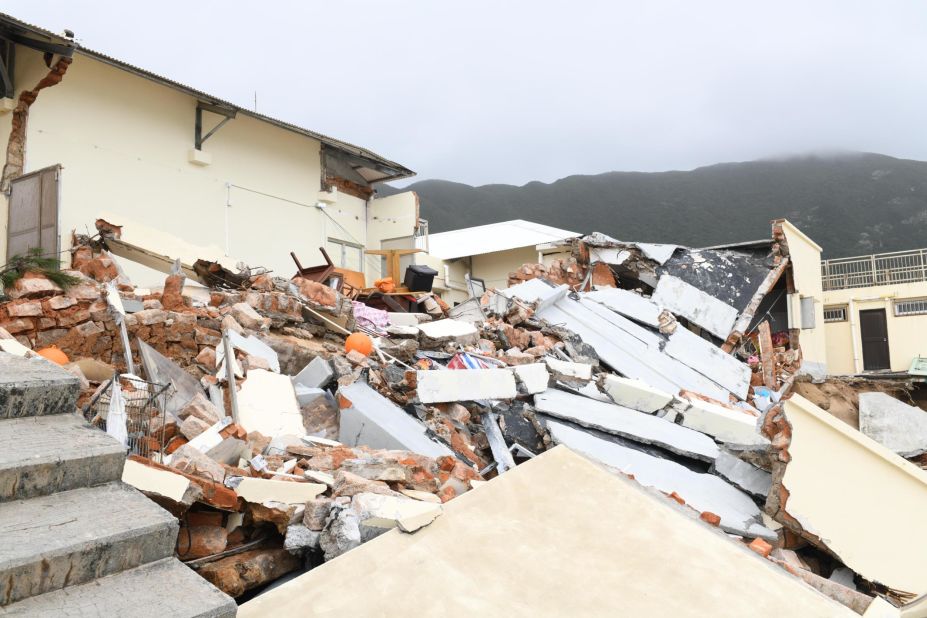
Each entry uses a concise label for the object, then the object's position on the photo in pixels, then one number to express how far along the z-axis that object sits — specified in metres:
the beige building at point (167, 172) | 9.64
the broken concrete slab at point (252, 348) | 6.11
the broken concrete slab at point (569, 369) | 7.64
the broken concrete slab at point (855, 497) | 3.93
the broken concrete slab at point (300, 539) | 2.54
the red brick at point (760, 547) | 3.40
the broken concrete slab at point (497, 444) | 5.44
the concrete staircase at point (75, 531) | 1.59
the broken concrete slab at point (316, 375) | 5.99
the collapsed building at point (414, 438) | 2.24
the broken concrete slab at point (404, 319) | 10.48
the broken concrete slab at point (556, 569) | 1.88
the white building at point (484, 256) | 21.20
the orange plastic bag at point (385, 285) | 13.07
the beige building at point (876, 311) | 18.98
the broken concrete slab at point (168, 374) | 5.36
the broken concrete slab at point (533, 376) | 6.71
